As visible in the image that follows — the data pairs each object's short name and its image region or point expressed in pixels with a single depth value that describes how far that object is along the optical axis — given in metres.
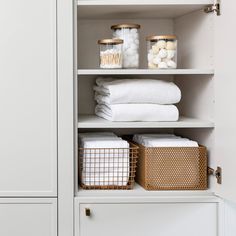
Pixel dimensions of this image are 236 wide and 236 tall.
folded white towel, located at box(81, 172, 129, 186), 1.85
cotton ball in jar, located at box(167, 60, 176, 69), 1.86
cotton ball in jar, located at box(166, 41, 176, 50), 1.86
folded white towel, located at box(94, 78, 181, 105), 1.83
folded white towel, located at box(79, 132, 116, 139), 2.03
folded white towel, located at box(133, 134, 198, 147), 1.86
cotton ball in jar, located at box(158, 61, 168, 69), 1.85
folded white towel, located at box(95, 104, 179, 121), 1.82
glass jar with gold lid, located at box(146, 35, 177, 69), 1.85
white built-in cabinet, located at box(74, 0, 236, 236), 1.69
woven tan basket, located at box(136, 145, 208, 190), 1.83
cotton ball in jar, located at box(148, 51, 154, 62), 1.87
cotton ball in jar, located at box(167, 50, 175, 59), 1.86
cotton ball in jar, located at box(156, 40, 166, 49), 1.85
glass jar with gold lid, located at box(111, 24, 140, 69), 1.89
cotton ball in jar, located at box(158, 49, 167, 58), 1.85
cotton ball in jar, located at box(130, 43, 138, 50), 1.89
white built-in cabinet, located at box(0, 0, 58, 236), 1.75
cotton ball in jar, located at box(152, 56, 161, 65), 1.86
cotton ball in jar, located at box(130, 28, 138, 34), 1.90
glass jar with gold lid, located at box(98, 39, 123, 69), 1.81
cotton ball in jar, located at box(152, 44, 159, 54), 1.86
